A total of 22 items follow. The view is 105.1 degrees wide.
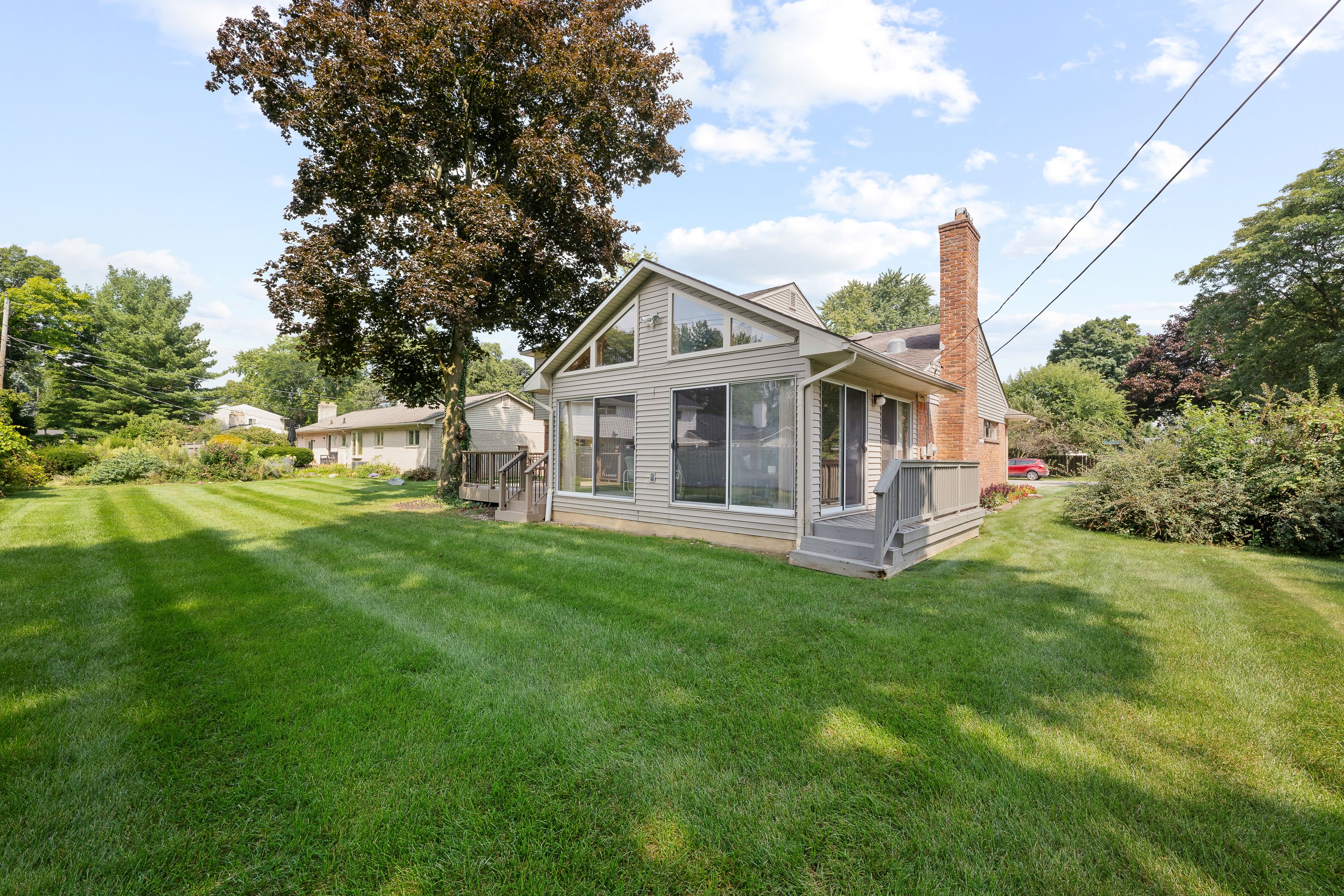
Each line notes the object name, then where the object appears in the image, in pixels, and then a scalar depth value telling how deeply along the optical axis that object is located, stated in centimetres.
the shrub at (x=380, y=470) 2497
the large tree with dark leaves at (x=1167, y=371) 2995
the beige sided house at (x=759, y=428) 708
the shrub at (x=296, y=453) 2778
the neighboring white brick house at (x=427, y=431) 2467
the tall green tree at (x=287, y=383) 4828
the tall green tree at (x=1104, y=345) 3791
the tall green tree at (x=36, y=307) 2338
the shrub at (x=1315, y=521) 736
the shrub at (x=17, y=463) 1190
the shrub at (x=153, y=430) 2591
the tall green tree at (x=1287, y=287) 1628
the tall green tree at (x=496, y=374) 4334
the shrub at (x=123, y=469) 1712
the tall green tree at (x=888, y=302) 4241
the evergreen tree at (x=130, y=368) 2861
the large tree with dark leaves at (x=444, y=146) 1096
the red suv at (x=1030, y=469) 2423
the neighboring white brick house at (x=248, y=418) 4324
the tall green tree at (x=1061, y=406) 2623
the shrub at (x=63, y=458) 1747
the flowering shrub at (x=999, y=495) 1309
